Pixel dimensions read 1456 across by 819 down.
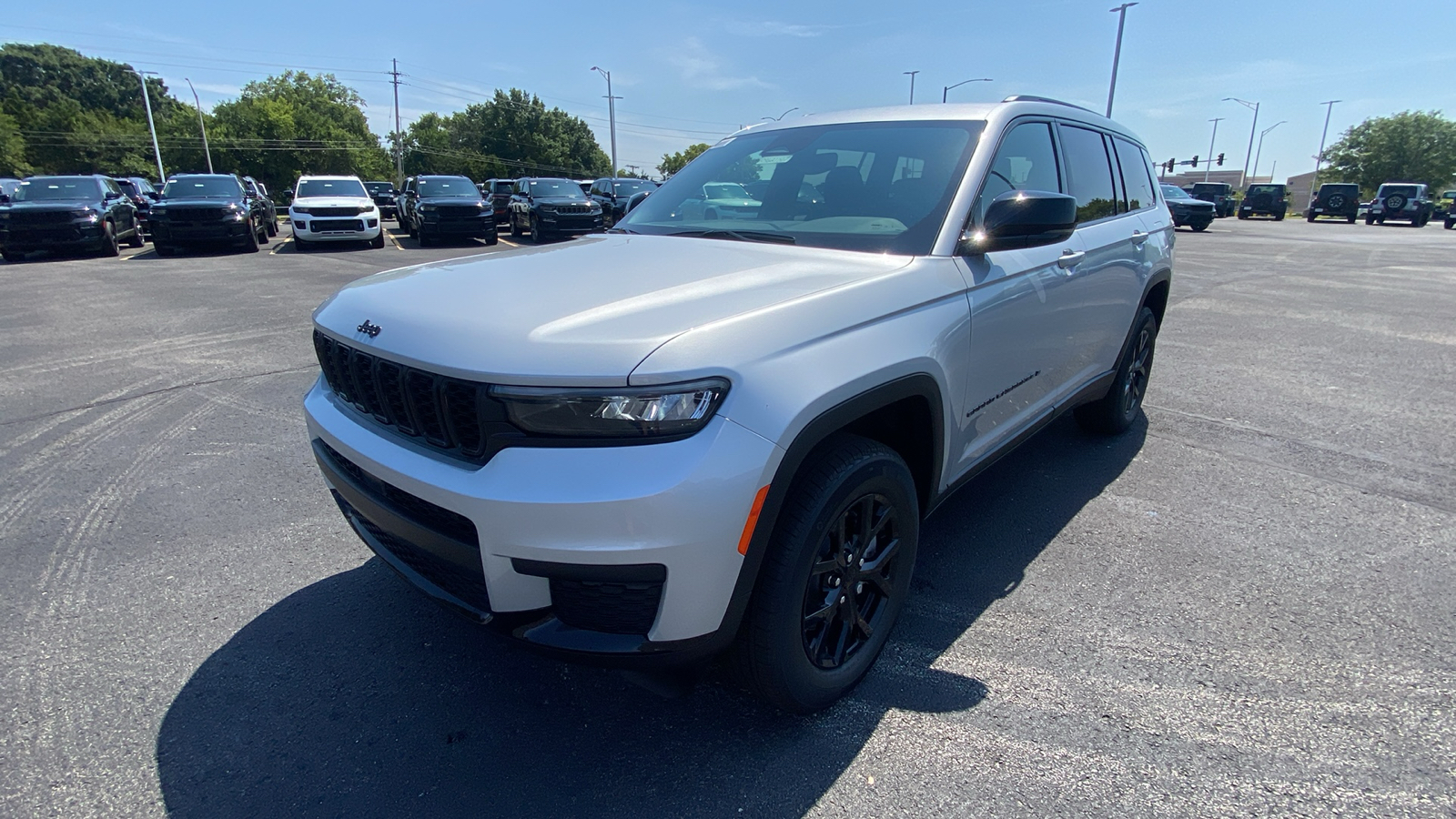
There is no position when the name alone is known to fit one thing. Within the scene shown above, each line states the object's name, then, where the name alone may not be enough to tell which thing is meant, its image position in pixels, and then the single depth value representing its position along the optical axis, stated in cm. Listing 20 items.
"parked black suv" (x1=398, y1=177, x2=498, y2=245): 1811
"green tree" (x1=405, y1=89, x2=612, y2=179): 8194
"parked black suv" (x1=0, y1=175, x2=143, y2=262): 1466
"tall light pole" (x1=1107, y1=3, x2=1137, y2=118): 3603
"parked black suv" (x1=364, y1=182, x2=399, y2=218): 3112
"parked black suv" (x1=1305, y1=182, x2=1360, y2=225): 3909
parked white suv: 1694
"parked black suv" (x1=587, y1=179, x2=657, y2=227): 2106
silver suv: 174
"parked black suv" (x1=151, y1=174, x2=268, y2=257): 1525
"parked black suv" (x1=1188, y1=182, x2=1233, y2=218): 3703
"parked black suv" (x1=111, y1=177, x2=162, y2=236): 2119
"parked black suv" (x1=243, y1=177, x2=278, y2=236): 2058
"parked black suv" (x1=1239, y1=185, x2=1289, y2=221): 4050
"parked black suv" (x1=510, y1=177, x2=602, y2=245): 1919
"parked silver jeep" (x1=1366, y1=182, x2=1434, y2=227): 3694
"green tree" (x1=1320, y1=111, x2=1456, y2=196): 6781
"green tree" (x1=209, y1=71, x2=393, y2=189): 6894
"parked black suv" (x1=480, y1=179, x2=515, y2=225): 2275
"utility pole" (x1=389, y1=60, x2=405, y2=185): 7008
